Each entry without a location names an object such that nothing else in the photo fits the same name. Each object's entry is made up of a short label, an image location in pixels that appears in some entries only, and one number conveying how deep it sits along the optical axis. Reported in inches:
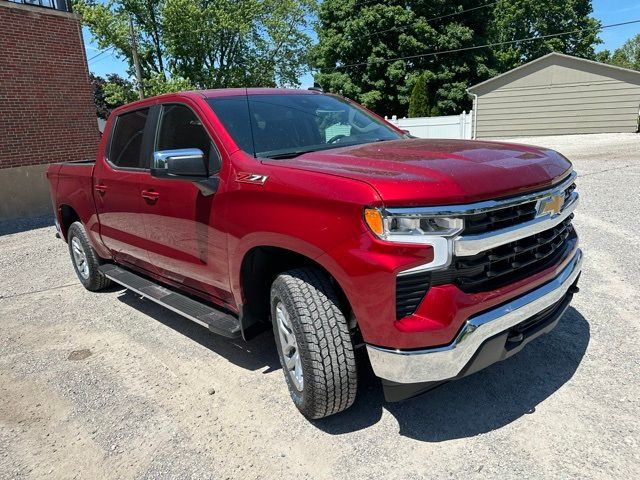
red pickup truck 86.8
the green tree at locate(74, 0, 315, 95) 1120.2
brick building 426.3
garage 898.1
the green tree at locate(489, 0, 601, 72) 1654.8
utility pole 1011.3
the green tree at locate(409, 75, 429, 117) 1027.3
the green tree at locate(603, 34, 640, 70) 2876.0
